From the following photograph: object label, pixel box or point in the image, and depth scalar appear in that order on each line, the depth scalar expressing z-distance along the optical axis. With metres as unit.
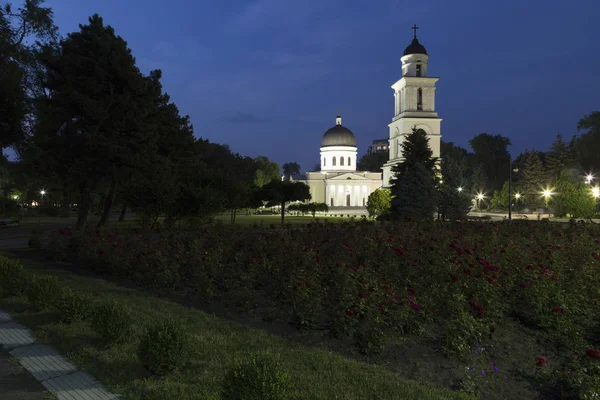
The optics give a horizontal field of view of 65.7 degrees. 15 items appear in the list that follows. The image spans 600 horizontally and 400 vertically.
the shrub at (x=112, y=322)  6.53
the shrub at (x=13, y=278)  9.91
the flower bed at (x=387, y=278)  7.12
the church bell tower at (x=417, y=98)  60.25
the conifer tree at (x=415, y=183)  33.06
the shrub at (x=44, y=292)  8.52
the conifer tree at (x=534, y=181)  72.44
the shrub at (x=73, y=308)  7.63
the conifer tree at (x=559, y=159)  72.12
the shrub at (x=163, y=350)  5.48
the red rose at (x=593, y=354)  5.13
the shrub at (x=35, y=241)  17.75
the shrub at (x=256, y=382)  4.24
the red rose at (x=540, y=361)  5.52
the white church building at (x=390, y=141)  60.56
